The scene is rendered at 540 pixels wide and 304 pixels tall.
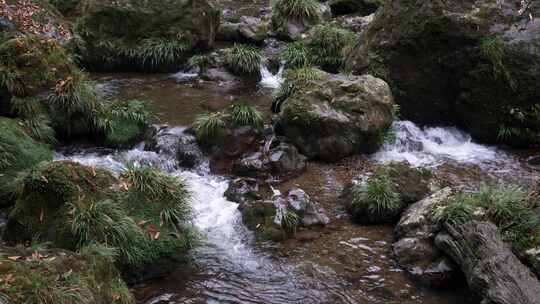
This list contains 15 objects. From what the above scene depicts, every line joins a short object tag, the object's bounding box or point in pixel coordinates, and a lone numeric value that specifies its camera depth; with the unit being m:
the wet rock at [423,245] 7.19
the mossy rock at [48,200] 6.91
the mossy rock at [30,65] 10.08
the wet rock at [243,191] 9.04
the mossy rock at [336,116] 10.60
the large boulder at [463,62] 11.37
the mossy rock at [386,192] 8.61
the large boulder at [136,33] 14.29
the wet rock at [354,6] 18.81
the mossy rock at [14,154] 8.09
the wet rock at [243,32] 16.59
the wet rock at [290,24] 16.86
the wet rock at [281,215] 8.16
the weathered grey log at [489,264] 6.14
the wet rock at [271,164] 9.91
